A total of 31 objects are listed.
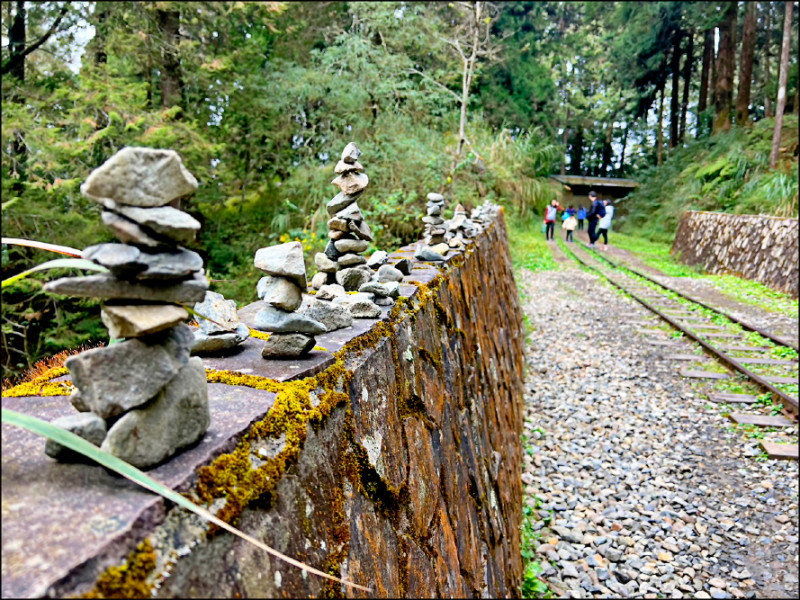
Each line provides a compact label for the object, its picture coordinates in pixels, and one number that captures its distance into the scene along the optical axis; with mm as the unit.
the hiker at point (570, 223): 22719
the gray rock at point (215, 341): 1674
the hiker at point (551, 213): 20578
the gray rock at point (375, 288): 2447
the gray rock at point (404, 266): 3260
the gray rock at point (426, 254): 3932
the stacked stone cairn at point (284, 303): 1637
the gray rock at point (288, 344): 1635
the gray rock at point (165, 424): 937
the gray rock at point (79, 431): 919
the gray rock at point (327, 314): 2012
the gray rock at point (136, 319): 968
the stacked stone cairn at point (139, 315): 940
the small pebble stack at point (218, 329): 1688
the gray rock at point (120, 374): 940
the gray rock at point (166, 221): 966
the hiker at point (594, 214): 20188
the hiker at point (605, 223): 20125
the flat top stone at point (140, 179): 940
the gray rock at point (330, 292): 2627
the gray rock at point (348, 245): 3002
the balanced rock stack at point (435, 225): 4768
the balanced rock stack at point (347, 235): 2928
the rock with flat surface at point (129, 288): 935
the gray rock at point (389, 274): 2957
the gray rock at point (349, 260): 3039
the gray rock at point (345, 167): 2947
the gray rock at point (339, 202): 2942
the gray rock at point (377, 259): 3459
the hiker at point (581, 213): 26605
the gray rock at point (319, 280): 3117
